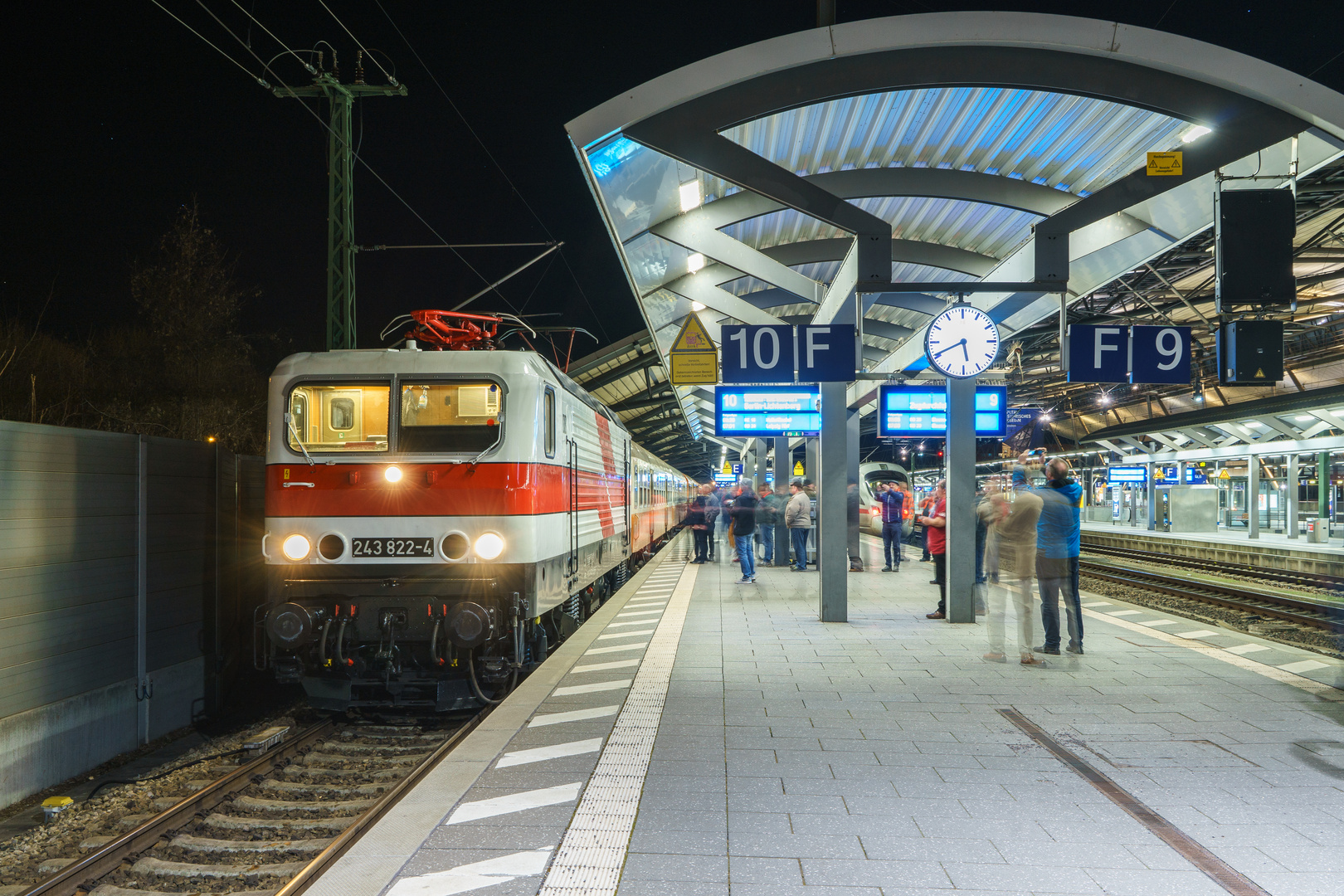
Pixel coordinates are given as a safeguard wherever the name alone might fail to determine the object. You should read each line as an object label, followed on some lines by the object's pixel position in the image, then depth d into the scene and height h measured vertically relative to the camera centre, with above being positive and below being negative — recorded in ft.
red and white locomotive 21.98 -1.43
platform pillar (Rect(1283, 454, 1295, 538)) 78.54 -3.21
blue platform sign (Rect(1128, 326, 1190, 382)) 29.71 +3.93
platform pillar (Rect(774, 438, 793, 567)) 63.72 -1.38
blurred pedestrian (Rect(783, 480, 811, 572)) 53.16 -2.67
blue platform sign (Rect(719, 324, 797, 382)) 31.55 +4.02
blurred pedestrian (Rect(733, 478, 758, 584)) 49.49 -3.31
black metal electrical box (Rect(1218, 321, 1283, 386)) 24.90 +3.33
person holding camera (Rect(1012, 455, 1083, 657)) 28.04 -2.65
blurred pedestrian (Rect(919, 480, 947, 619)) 38.01 -3.10
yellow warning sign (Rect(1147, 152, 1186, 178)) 25.31 +8.80
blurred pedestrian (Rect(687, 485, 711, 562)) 63.73 -4.11
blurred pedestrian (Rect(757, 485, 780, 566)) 61.93 -3.49
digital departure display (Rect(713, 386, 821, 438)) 45.32 +3.05
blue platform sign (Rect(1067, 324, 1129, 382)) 29.91 +3.90
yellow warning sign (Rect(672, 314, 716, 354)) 36.83 +5.38
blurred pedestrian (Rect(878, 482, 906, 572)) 56.29 -3.40
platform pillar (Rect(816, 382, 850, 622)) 35.35 -1.71
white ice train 99.86 -1.18
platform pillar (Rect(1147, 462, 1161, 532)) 104.27 -2.87
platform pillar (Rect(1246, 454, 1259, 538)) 83.56 -2.57
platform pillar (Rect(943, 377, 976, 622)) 35.17 -0.86
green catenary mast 43.98 +13.05
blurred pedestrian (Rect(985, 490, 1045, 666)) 26.84 -2.82
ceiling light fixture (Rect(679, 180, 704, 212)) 30.17 +9.53
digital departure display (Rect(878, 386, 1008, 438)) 38.93 +2.57
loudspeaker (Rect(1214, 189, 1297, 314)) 23.53 +5.97
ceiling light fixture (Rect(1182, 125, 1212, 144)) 25.44 +9.79
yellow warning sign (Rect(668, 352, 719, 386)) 36.81 +4.18
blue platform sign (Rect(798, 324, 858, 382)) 31.50 +4.16
